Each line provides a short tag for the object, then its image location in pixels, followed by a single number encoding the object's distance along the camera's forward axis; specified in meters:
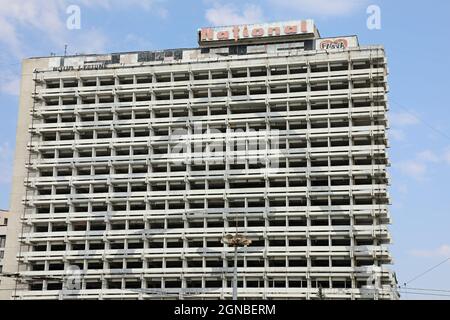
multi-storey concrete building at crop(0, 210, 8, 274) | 181.07
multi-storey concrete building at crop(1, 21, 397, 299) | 118.88
